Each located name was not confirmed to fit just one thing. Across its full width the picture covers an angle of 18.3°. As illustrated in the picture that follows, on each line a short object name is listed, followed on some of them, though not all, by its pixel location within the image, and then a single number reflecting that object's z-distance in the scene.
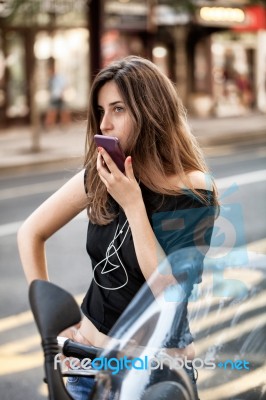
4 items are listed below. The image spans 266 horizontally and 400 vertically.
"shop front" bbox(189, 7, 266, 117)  29.31
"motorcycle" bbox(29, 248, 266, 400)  1.57
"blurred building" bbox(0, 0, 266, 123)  23.53
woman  2.01
